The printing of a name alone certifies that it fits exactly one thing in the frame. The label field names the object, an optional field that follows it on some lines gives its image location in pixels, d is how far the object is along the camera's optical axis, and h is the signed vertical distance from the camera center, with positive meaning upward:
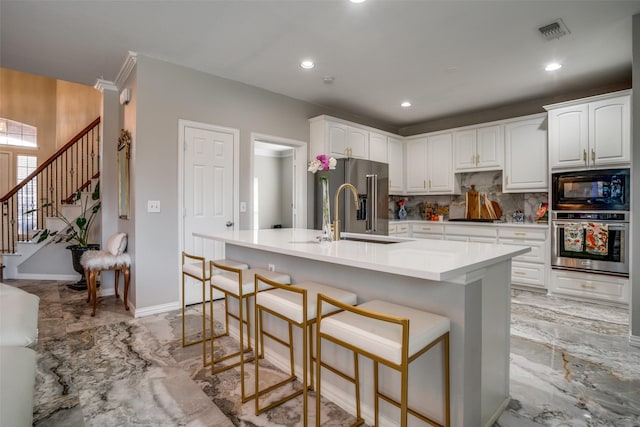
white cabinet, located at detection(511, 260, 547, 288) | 4.20 -0.82
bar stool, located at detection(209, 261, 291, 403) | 1.95 -0.47
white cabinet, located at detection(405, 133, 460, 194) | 5.35 +0.84
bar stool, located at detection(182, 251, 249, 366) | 2.34 -0.45
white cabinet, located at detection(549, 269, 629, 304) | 3.57 -0.86
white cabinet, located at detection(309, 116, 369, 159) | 4.61 +1.12
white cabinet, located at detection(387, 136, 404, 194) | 5.69 +0.89
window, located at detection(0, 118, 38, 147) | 6.49 +1.65
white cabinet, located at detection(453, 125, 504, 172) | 4.80 +1.01
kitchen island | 1.39 -0.42
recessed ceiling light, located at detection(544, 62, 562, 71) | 3.50 +1.63
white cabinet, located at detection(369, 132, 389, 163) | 5.31 +1.12
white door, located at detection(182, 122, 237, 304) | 3.64 +0.31
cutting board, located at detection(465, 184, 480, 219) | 5.21 +0.15
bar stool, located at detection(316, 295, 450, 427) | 1.13 -0.48
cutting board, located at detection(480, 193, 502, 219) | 5.05 +0.06
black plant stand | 4.26 -0.67
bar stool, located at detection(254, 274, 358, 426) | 1.54 -0.48
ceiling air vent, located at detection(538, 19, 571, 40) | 2.72 +1.61
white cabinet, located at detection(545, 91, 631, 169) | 3.61 +0.97
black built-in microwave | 3.55 +0.27
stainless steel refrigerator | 4.50 +0.23
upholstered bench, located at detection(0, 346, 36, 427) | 1.01 -0.60
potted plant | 4.35 -0.27
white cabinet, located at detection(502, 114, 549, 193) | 4.38 +0.81
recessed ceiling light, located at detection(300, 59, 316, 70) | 3.45 +1.64
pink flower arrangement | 2.33 +0.36
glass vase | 2.25 -0.04
